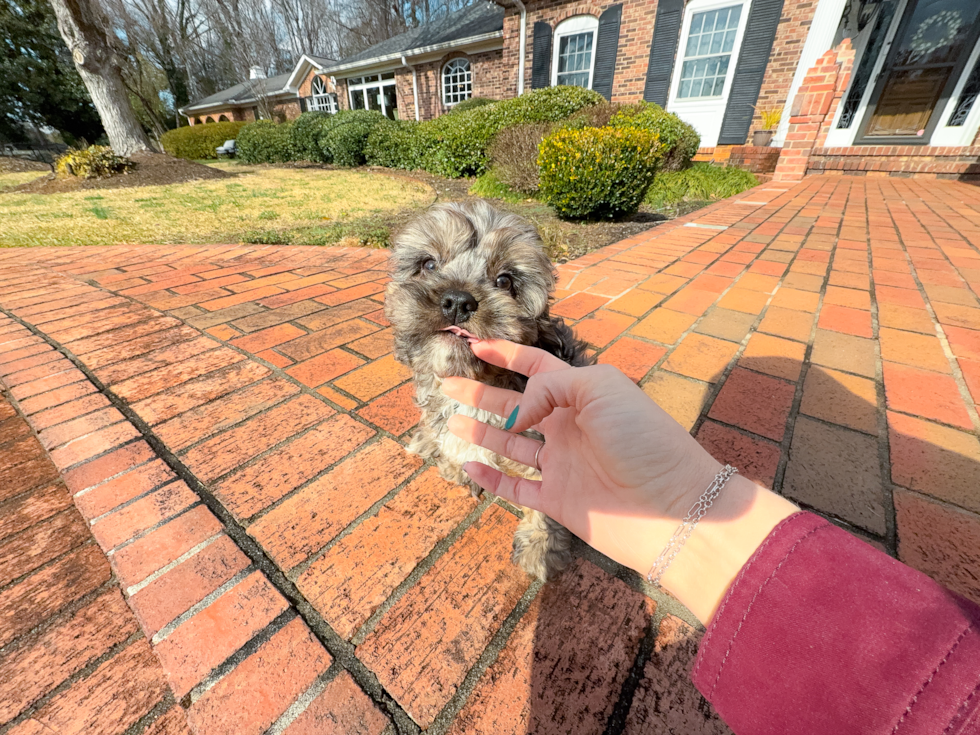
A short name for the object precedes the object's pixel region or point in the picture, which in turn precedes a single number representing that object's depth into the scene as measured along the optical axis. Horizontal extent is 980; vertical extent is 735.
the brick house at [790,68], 11.20
